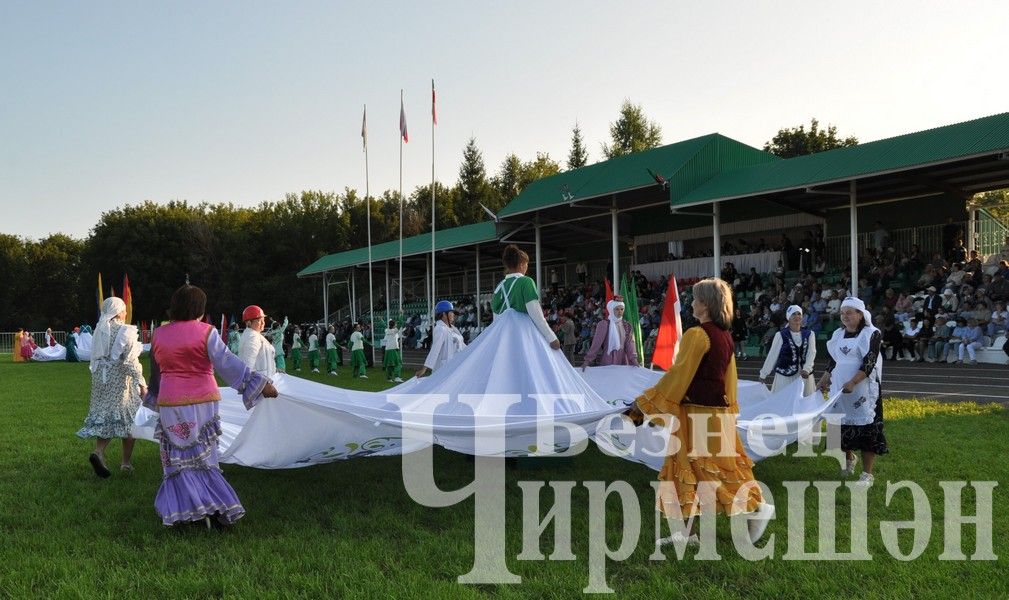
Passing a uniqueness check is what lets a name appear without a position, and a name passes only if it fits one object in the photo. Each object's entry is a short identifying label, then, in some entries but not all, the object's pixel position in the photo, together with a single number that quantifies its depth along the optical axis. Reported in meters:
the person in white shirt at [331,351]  22.26
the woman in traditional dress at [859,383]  6.56
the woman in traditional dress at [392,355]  19.17
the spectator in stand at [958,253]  21.91
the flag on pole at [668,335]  9.66
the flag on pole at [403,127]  23.61
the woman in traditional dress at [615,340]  11.30
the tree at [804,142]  53.56
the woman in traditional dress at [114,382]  7.55
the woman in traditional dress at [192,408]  5.36
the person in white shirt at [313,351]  24.36
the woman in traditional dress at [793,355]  8.26
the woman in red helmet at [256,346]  9.05
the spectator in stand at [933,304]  19.62
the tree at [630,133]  67.06
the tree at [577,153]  73.19
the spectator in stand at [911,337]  19.53
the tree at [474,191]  71.25
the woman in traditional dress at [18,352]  34.99
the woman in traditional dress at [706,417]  4.77
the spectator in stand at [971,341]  18.52
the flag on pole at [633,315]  13.56
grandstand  20.83
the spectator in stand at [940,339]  19.08
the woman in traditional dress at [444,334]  10.97
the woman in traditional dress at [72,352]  33.12
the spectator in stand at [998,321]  18.32
